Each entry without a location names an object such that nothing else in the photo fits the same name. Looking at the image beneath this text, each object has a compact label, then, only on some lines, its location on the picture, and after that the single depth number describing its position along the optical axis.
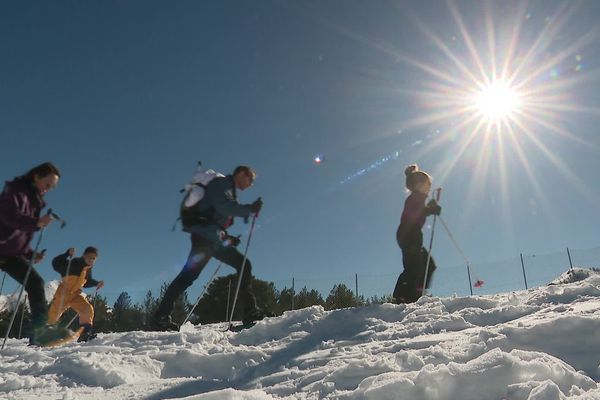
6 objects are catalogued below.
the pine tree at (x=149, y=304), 31.23
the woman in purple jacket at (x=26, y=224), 4.16
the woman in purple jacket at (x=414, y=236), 5.27
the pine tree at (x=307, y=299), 25.88
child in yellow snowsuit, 6.14
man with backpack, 4.95
